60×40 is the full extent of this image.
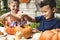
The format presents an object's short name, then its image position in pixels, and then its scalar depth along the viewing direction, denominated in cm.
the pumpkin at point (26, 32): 208
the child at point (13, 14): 212
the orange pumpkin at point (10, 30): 213
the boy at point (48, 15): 200
